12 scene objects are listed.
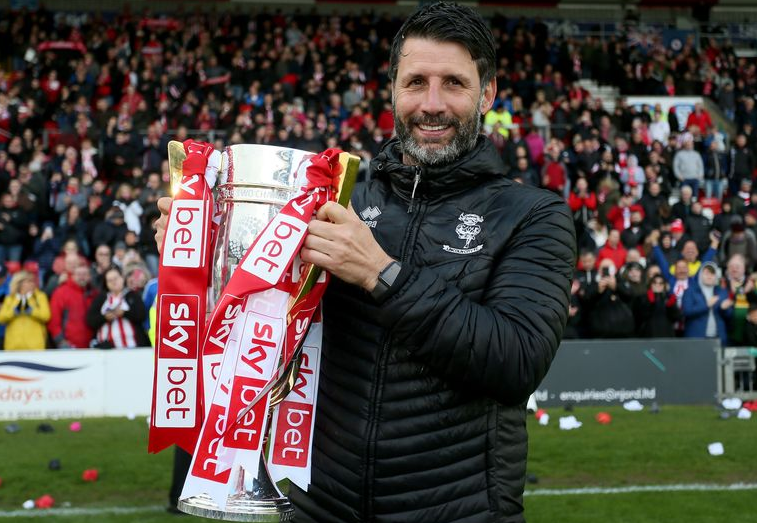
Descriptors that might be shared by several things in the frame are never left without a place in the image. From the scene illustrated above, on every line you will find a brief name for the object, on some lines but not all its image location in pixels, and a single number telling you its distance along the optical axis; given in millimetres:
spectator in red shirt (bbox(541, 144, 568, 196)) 18438
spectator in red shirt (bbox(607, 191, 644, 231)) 17422
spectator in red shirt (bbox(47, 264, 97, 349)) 11906
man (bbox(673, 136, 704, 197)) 20266
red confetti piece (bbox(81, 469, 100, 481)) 7980
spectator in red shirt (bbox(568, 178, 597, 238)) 17688
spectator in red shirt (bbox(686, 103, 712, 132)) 22000
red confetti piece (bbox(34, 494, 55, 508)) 7277
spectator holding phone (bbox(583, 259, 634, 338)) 12891
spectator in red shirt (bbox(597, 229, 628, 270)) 15016
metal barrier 12598
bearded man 2150
